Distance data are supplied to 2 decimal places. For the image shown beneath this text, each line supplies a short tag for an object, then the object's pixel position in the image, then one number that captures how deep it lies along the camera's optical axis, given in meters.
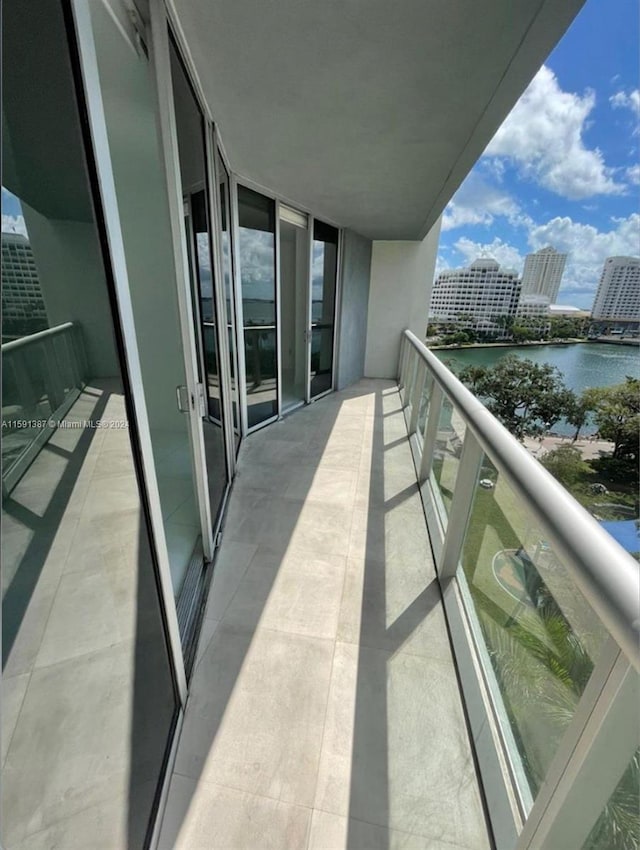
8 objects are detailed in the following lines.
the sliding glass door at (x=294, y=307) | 4.90
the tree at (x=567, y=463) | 11.34
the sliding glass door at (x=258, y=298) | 3.59
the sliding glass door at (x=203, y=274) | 1.83
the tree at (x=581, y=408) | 13.75
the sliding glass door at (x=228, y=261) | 2.82
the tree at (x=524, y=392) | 14.52
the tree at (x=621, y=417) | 12.99
